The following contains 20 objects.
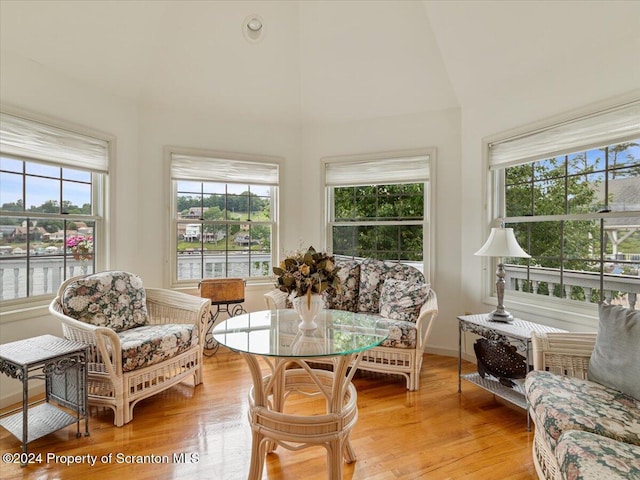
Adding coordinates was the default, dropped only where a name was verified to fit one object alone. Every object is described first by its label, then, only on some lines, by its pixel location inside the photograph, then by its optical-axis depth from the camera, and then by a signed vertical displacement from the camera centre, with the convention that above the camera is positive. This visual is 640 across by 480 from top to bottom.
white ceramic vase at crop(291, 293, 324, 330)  2.12 -0.42
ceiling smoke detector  3.46 +2.14
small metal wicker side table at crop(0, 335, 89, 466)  2.00 -0.94
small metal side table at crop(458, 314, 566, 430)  2.38 -0.70
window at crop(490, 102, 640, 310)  2.42 +0.28
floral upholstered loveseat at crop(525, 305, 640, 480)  1.31 -0.77
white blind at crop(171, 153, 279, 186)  3.84 +0.81
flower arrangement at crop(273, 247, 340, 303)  2.08 -0.20
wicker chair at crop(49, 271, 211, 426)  2.34 -0.71
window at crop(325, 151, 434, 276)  3.86 +0.40
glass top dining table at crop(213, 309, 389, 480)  1.69 -0.79
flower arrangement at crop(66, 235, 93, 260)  3.17 -0.06
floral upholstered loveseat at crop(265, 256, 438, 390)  2.87 -0.59
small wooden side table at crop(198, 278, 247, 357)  3.50 -0.53
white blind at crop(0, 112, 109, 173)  2.65 +0.80
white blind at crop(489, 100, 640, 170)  2.37 +0.81
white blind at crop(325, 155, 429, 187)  3.82 +0.79
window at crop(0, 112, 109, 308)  2.71 +0.30
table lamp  2.66 -0.08
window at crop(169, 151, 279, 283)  3.89 +0.29
